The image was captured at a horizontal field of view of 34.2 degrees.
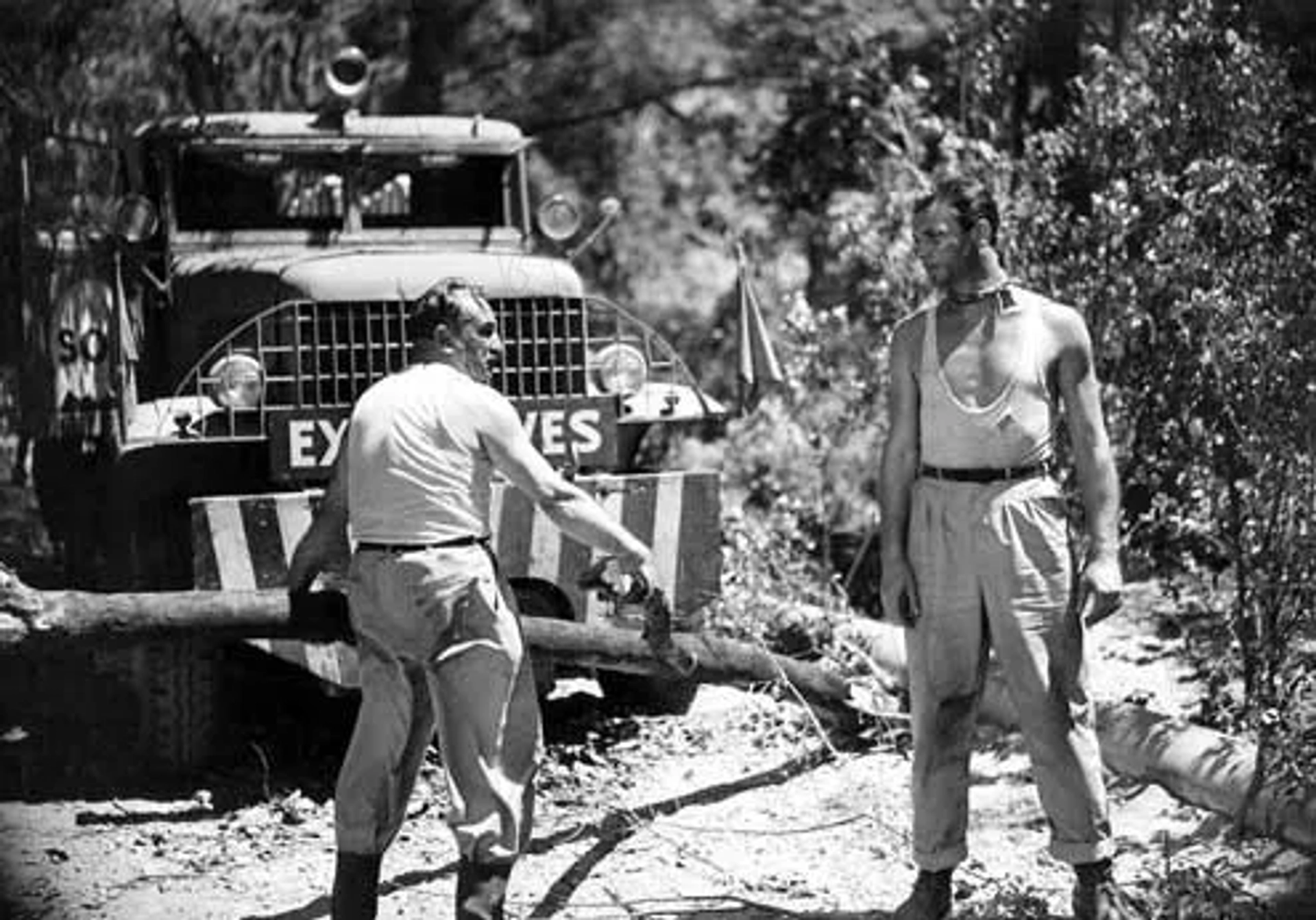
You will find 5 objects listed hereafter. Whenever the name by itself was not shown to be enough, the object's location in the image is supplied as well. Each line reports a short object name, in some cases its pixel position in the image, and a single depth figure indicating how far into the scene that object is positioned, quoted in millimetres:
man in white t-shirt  5555
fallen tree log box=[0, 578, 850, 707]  6336
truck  8109
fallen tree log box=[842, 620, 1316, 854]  6238
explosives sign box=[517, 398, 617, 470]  8320
